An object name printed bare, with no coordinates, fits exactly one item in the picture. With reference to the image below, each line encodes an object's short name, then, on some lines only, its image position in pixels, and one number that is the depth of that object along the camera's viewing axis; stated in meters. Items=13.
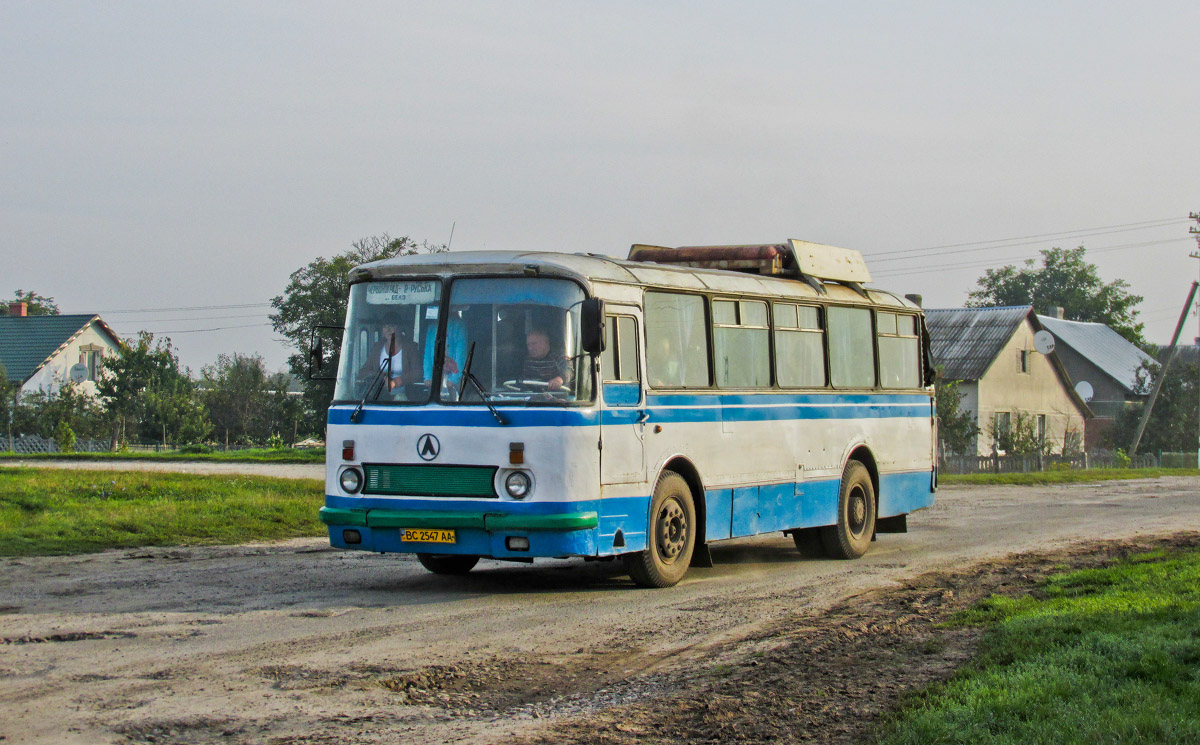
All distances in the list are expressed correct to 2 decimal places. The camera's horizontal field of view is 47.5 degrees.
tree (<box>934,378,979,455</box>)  47.34
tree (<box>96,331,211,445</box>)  58.31
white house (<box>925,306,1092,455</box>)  60.50
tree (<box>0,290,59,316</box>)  110.31
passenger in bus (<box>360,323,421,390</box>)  11.65
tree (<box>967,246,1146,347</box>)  104.56
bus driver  11.33
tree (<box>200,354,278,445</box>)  66.38
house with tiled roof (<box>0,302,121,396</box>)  71.38
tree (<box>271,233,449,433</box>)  54.72
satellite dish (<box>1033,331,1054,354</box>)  62.25
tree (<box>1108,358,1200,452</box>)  62.22
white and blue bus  11.16
